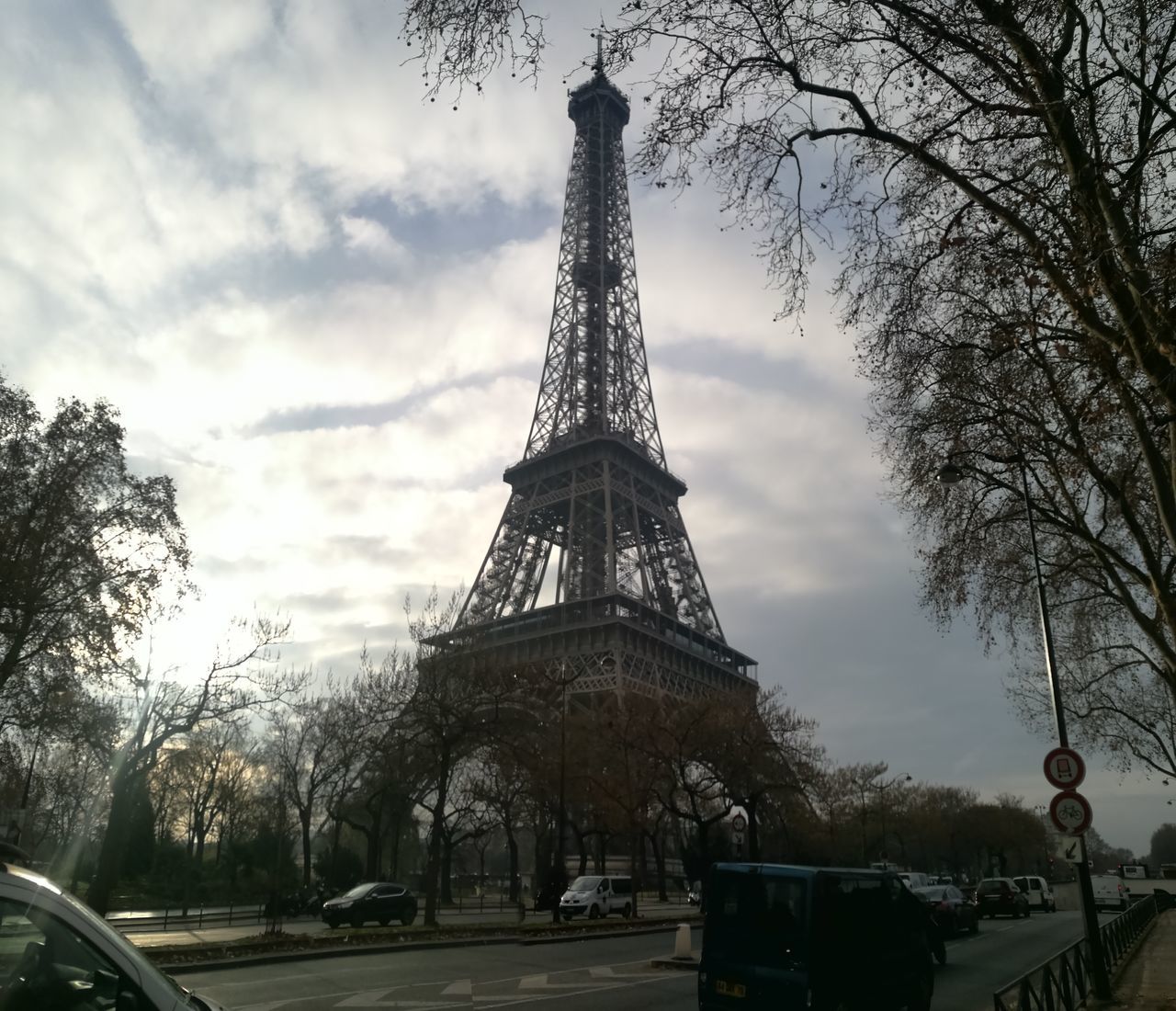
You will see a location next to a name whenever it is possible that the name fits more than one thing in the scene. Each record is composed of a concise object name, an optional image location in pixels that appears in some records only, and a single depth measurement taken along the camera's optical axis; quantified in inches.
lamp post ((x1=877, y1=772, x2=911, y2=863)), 2583.4
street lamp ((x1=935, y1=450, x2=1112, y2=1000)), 511.3
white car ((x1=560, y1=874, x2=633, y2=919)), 1258.7
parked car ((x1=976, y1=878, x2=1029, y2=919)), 1461.6
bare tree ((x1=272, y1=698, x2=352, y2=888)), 1673.4
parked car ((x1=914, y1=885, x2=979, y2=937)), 966.4
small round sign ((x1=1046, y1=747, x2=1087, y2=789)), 503.9
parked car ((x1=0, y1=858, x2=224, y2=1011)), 118.8
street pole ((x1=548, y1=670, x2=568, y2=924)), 1121.0
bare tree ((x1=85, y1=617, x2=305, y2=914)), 815.7
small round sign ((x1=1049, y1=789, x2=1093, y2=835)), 500.1
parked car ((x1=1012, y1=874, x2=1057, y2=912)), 1846.7
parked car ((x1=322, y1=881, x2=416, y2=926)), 1095.6
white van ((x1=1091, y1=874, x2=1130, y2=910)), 1653.5
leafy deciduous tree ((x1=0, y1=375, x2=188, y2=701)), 847.7
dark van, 348.5
